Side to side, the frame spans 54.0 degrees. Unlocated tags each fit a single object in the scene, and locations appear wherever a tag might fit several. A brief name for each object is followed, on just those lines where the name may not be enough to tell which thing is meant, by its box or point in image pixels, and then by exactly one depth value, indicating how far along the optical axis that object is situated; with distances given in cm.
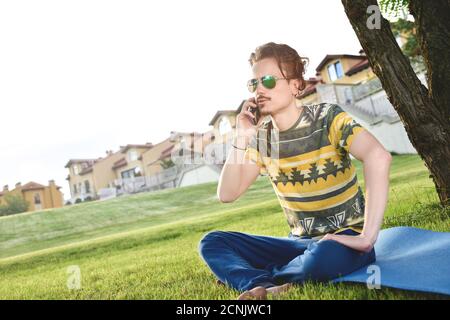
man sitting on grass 255
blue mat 229
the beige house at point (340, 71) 3306
